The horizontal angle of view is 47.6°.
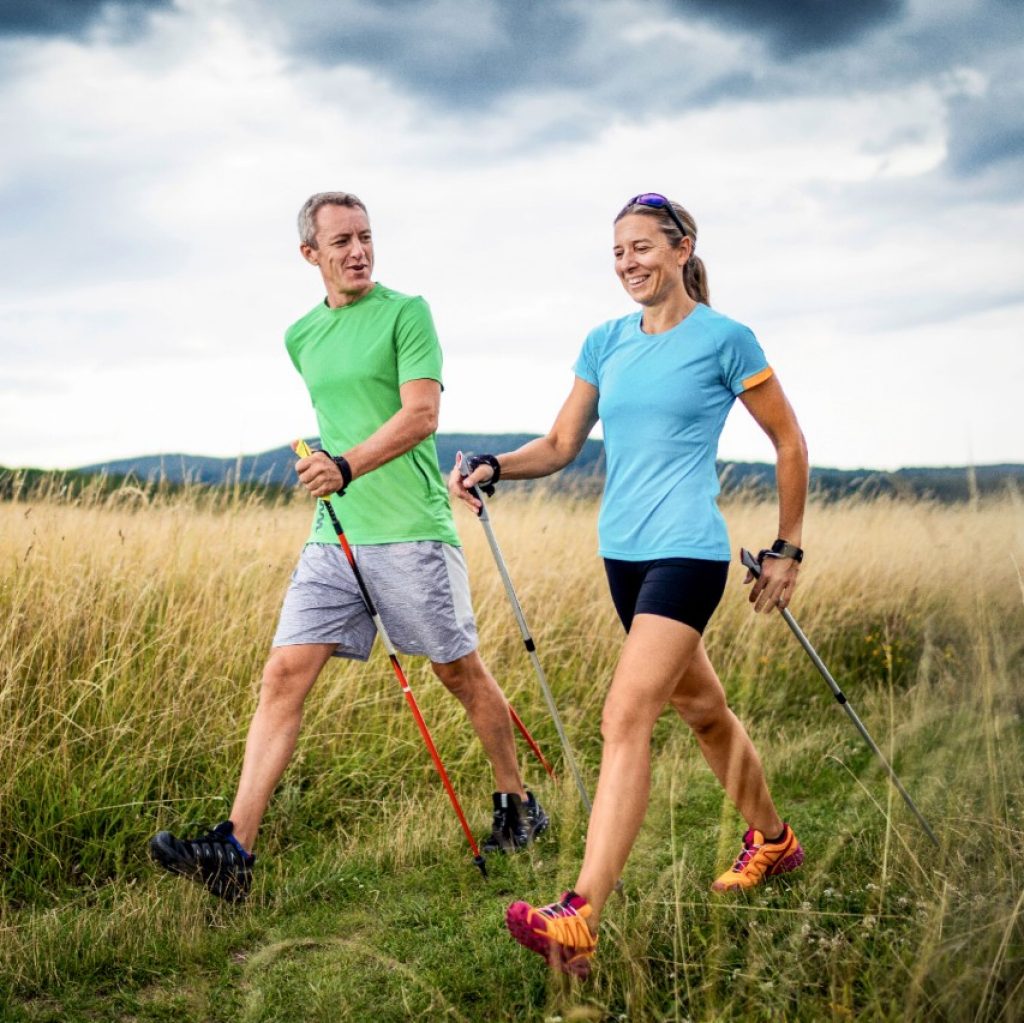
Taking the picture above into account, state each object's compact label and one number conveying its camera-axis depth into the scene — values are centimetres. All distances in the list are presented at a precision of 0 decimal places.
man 455
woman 352
